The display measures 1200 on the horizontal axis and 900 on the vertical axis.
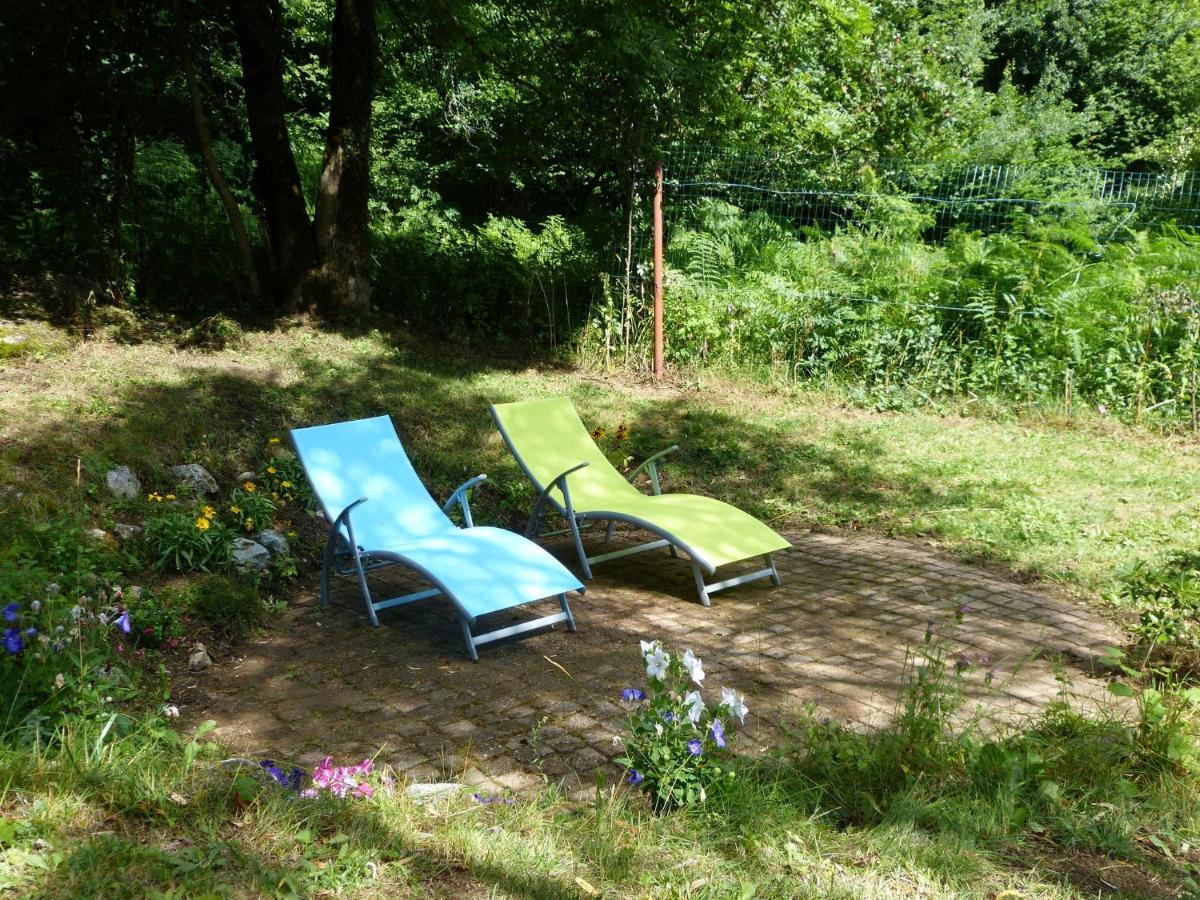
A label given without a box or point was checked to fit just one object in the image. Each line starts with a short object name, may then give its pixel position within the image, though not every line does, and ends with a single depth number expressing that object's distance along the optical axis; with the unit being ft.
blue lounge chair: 14.83
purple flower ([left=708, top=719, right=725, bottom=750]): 9.73
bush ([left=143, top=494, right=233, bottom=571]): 16.48
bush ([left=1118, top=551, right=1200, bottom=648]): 13.57
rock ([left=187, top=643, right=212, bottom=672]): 13.96
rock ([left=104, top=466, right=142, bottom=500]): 18.37
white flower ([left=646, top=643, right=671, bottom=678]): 10.09
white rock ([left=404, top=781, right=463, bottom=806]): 9.70
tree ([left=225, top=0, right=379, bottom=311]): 28.84
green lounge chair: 16.93
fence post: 31.58
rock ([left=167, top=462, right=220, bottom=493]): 19.34
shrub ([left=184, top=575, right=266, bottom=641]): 15.15
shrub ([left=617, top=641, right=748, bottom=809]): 9.76
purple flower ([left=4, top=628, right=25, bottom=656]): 10.37
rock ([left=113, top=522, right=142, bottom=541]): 16.94
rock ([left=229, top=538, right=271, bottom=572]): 16.97
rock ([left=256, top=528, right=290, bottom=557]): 17.98
